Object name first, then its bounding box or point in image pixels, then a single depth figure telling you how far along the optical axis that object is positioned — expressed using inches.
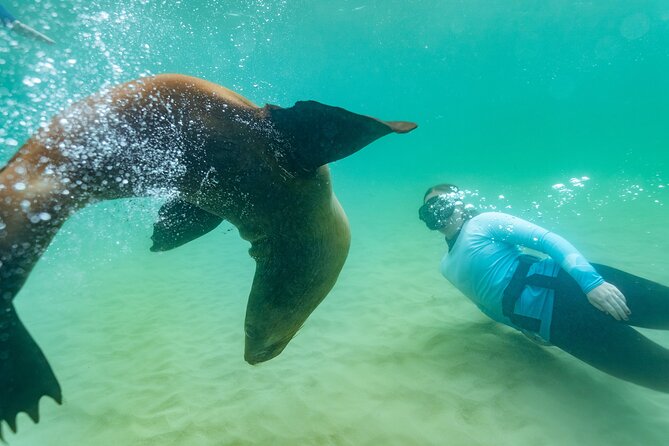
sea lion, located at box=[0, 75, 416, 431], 56.1
